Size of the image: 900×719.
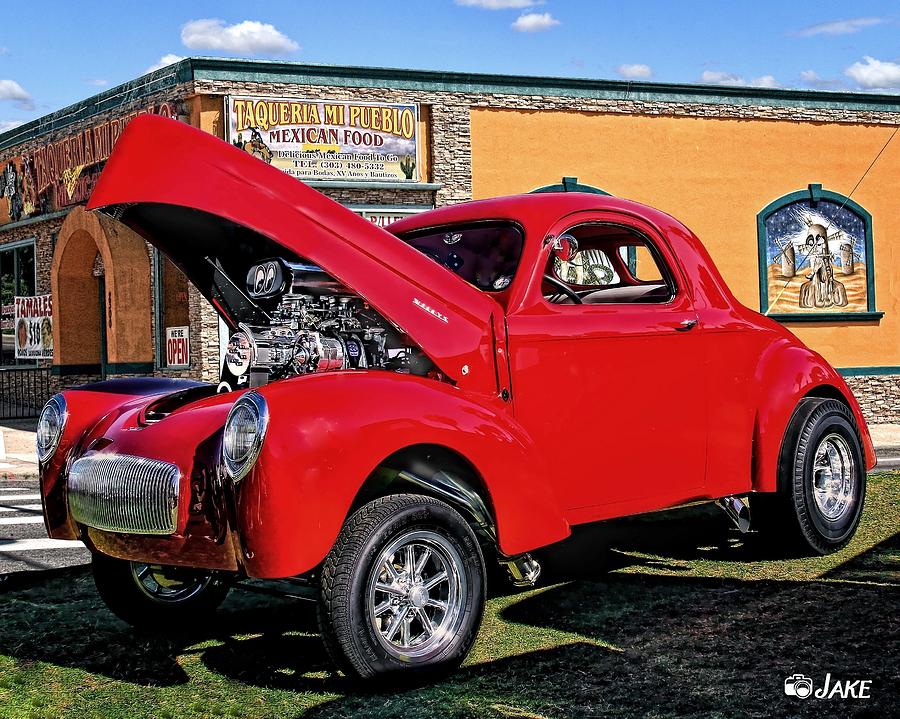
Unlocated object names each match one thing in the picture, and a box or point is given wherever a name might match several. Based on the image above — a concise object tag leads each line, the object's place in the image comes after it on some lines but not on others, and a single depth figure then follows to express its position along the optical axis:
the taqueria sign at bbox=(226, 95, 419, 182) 17.34
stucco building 17.66
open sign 17.68
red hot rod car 4.22
